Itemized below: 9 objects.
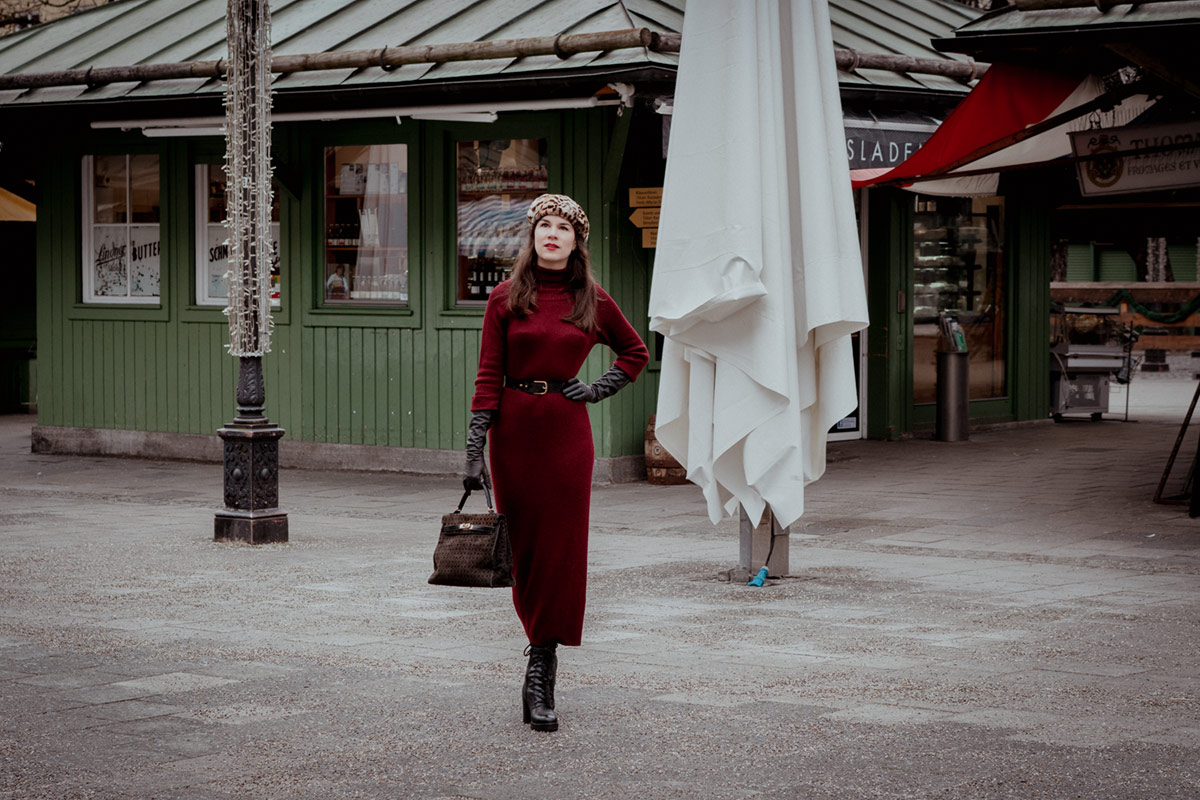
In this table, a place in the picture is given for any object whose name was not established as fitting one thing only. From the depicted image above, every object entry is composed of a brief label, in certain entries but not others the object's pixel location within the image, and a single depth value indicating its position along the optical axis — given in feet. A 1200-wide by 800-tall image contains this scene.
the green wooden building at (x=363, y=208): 45.34
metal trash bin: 55.57
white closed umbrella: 27.73
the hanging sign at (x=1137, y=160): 35.73
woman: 19.70
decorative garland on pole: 35.42
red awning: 38.29
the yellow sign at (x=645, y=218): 45.32
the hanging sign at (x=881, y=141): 45.14
